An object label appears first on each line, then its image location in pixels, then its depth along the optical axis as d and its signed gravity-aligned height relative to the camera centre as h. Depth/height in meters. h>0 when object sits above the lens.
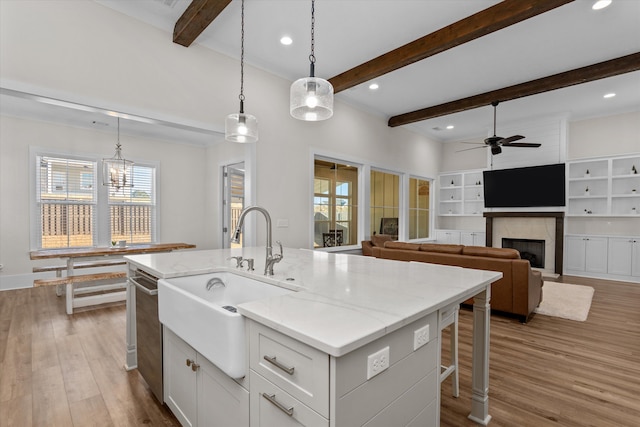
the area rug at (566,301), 3.85 -1.32
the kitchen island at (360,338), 0.88 -0.44
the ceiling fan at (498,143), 5.20 +1.17
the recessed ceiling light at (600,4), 2.92 +2.00
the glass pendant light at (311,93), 1.96 +0.76
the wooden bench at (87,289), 3.92 -1.19
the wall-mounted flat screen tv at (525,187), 6.21 +0.48
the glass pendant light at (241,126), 2.55 +0.70
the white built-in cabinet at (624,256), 5.64 -0.89
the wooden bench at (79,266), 4.50 -0.88
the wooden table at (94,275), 3.95 -0.91
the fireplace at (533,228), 6.24 -0.44
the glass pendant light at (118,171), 5.02 +0.63
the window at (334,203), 5.28 +0.09
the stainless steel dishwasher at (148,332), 1.91 -0.84
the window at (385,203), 6.36 +0.13
